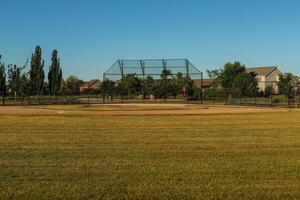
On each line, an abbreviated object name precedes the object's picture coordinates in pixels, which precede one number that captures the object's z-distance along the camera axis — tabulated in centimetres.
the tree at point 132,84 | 4767
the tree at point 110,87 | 4872
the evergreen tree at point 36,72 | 5931
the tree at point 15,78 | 5528
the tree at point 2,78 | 5291
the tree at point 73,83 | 9149
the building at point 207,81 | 9976
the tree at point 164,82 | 4728
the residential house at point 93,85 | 6423
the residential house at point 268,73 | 9018
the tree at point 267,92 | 4606
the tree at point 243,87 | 4905
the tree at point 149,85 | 4932
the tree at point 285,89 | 4241
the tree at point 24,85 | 5668
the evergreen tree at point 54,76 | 6538
